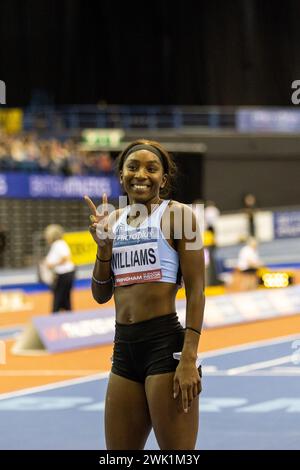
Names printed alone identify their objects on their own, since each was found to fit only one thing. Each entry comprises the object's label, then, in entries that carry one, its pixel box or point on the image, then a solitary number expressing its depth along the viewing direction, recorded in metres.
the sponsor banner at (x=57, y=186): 26.73
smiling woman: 4.51
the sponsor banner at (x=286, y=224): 34.56
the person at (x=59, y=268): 16.31
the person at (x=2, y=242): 24.84
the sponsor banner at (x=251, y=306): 16.91
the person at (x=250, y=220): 31.61
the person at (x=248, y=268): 20.56
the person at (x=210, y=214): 27.10
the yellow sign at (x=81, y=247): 22.75
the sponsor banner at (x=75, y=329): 13.96
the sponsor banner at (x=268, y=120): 36.80
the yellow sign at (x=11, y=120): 32.53
